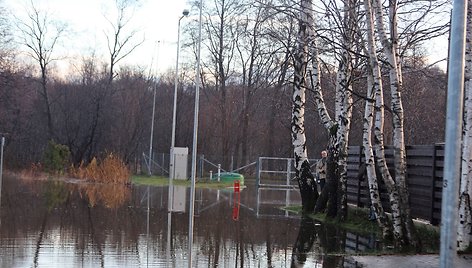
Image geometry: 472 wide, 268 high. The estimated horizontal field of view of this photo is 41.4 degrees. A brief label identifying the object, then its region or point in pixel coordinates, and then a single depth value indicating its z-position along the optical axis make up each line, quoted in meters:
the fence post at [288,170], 39.29
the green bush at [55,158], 39.91
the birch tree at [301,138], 20.16
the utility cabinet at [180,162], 43.22
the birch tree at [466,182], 10.68
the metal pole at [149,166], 48.22
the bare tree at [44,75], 51.69
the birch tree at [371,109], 12.30
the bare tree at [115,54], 52.62
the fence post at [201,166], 47.04
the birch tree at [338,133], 17.59
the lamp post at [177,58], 31.95
